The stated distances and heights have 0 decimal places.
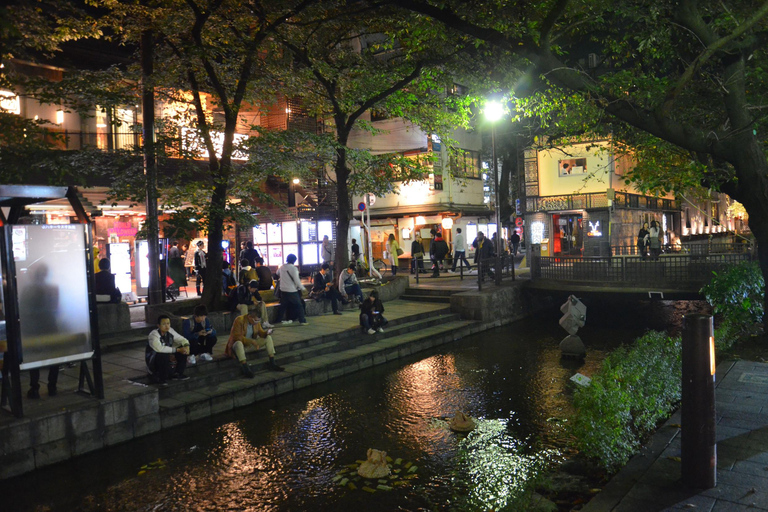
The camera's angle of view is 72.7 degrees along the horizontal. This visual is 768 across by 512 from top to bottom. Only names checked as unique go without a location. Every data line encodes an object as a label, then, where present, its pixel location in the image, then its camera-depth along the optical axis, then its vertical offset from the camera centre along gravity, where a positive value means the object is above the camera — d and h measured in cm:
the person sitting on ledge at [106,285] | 1323 -58
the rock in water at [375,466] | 636 -265
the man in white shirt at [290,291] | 1406 -102
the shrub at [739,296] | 1117 -135
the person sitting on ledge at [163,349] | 897 -156
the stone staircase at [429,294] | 1945 -177
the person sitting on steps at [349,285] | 1715 -110
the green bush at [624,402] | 560 -195
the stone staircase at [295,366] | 907 -242
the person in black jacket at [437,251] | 2497 -18
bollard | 481 -156
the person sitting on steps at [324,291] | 1642 -121
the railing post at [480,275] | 1873 -107
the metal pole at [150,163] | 1296 +248
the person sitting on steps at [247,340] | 1024 -170
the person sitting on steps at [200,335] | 1011 -149
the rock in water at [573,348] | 1245 -255
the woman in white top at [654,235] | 2636 +14
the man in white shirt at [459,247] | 2469 -5
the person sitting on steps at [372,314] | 1387 -171
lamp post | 1930 +461
